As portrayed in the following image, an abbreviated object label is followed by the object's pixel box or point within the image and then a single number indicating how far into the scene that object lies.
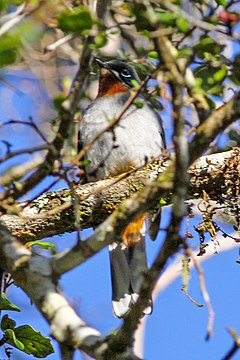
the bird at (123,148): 9.48
